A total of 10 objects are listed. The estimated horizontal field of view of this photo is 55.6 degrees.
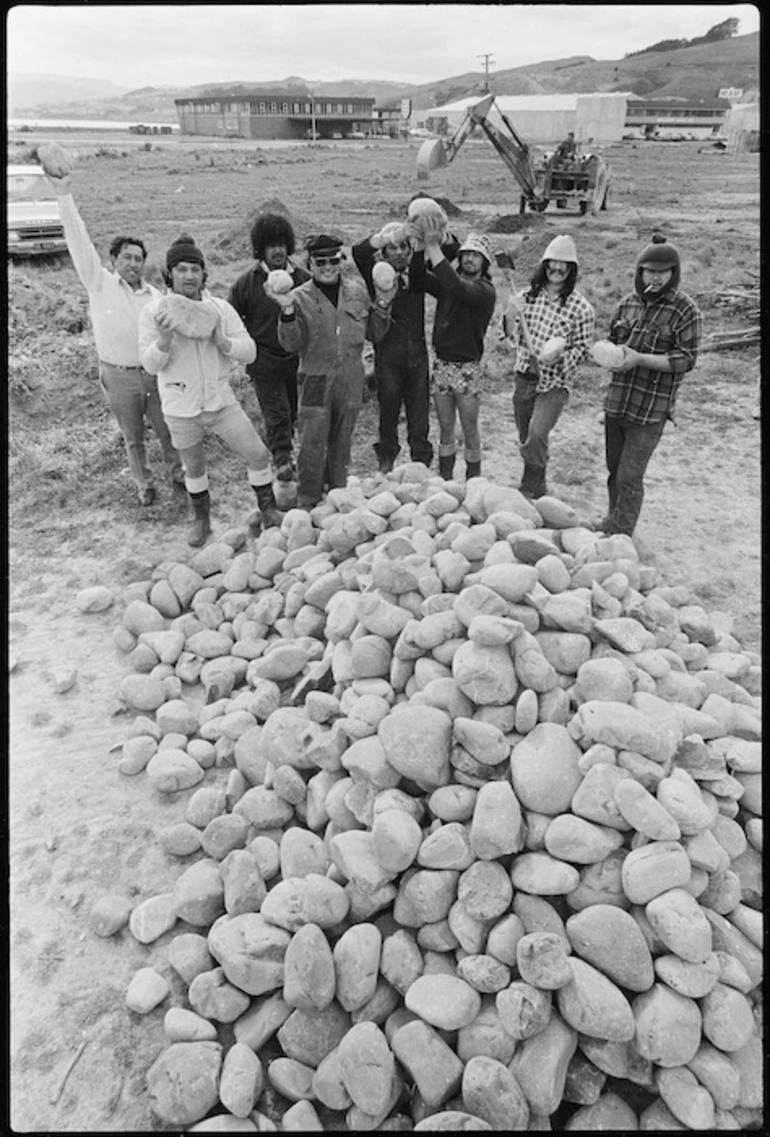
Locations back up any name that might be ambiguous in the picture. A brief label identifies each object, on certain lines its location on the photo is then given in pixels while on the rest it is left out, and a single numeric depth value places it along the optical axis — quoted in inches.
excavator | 628.1
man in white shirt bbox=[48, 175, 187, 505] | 160.6
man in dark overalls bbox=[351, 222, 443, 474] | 160.7
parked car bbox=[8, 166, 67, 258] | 438.9
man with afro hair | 162.2
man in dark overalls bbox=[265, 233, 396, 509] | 150.8
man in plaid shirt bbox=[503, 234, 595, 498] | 155.2
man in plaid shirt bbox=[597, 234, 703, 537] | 142.8
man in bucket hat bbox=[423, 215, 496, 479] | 154.4
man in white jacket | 146.2
